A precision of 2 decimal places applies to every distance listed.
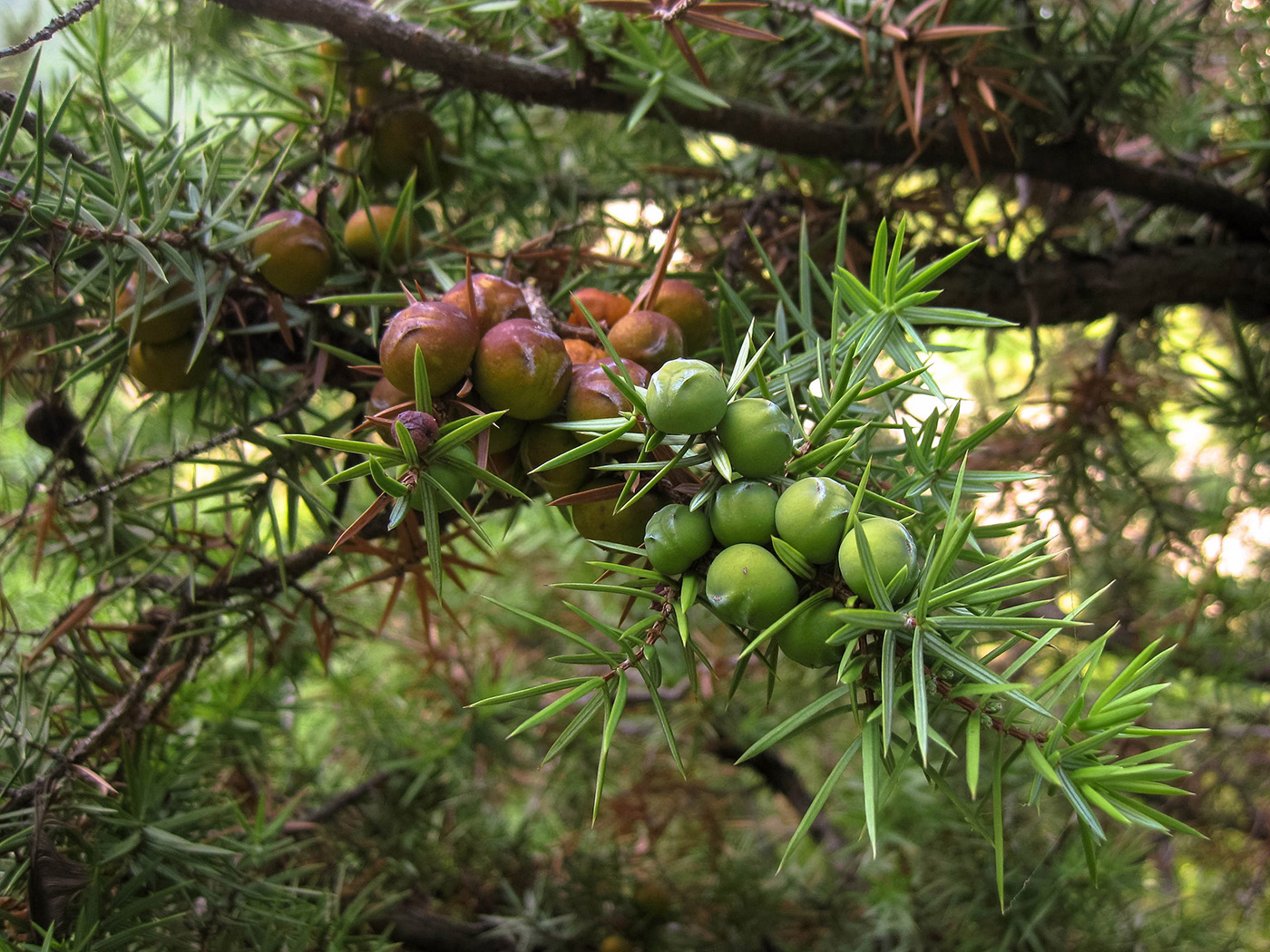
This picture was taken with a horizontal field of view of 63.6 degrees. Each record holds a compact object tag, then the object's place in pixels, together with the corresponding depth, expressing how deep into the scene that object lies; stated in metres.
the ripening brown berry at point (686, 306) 0.16
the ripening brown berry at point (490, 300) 0.14
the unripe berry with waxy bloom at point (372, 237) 0.18
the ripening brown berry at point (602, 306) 0.16
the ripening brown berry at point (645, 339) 0.14
